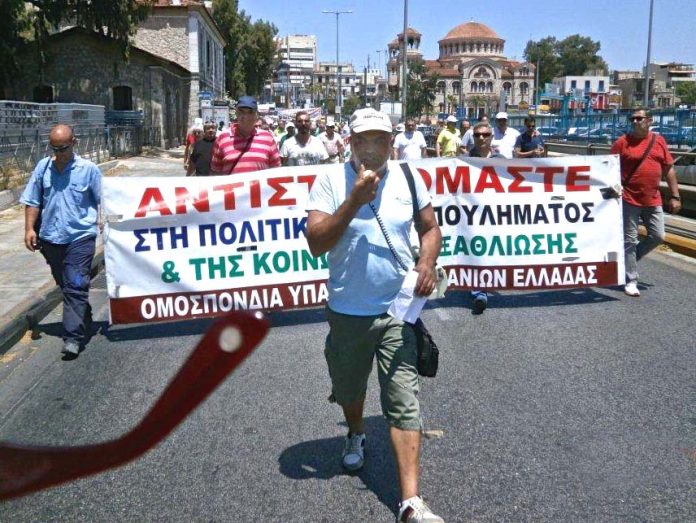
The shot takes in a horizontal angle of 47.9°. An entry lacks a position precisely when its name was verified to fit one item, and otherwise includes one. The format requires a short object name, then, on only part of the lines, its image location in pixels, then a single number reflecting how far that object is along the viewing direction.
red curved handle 1.07
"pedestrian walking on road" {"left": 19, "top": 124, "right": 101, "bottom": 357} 6.19
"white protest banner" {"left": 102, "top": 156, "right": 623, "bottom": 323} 6.84
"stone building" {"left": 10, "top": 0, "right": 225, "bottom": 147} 34.75
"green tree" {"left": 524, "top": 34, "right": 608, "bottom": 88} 157.25
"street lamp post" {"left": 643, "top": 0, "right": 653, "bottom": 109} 46.30
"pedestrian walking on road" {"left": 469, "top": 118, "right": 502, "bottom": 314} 8.10
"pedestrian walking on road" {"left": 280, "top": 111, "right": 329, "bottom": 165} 10.61
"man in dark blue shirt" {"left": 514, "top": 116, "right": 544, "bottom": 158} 11.55
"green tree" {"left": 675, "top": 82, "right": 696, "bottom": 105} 104.84
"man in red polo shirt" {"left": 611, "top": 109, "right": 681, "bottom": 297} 7.74
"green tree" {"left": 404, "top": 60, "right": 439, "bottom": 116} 96.81
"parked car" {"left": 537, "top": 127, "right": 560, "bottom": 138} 35.72
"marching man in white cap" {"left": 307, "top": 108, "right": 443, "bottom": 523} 3.37
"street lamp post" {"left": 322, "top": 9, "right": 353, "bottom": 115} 75.81
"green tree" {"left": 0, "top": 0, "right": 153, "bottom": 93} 28.69
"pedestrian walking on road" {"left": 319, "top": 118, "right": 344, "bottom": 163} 15.95
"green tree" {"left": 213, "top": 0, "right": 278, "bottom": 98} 73.19
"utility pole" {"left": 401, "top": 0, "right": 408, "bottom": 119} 37.45
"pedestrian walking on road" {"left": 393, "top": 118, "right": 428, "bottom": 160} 15.94
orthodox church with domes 160.75
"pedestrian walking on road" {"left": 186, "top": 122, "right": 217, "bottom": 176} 10.43
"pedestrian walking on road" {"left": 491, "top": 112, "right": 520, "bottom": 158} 10.79
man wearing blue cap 7.56
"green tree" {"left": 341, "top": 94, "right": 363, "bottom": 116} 153.12
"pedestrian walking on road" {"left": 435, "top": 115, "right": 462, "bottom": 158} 15.89
